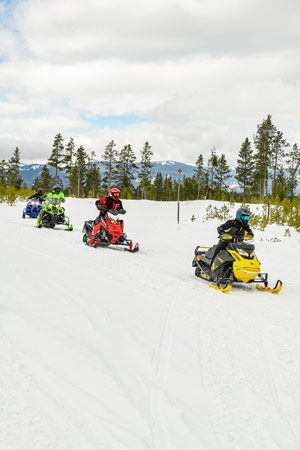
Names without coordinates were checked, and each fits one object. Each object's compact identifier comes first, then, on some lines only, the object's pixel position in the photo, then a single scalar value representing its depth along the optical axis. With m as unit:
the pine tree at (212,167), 69.12
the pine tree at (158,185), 85.88
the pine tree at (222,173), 65.39
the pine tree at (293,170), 53.26
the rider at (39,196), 17.44
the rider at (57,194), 14.46
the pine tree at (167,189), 83.83
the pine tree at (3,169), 72.89
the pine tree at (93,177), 74.00
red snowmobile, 10.91
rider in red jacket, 11.08
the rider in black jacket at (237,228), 7.70
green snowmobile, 14.15
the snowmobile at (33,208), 17.50
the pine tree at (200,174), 72.44
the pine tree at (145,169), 66.88
